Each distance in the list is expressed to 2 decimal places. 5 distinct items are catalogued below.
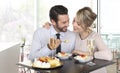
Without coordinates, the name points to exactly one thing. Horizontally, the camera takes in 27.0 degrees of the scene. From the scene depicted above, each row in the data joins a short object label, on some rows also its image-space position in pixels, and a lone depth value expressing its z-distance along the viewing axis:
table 1.64
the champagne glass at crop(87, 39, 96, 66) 1.92
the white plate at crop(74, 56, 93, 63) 1.89
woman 2.26
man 2.18
